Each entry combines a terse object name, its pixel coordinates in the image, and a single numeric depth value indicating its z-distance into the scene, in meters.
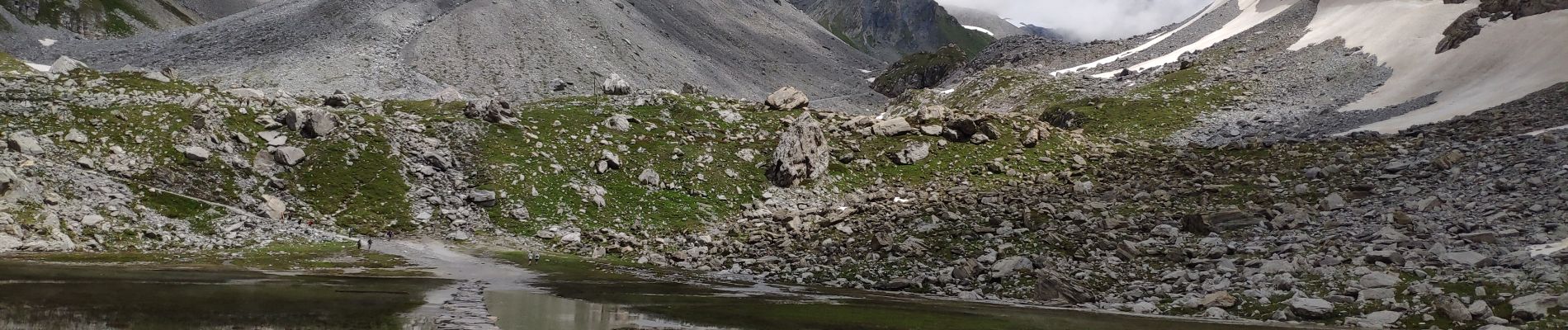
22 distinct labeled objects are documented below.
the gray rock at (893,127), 68.00
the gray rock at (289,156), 52.03
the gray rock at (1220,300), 29.20
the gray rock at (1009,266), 36.48
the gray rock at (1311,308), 27.13
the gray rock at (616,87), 74.94
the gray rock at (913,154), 63.47
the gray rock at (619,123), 64.69
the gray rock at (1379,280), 28.17
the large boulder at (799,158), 59.66
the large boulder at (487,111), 62.78
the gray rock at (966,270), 37.19
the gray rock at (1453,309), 24.38
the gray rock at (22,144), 44.50
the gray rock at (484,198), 53.78
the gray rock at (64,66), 56.66
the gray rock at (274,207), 47.50
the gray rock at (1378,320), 25.52
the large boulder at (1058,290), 32.94
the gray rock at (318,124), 55.03
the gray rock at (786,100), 73.56
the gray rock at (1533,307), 23.77
